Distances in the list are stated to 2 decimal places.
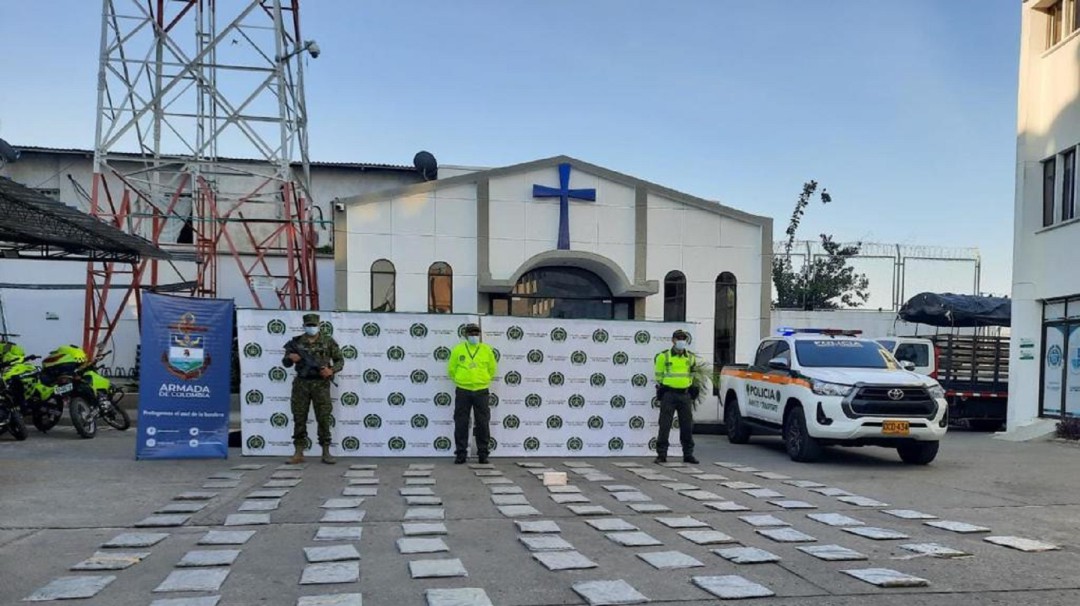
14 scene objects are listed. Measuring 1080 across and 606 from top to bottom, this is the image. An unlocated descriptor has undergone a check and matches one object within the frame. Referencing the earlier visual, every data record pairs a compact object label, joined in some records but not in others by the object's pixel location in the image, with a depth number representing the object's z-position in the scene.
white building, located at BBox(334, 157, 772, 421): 16.62
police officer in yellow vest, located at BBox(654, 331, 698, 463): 11.56
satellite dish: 25.02
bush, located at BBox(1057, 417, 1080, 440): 14.55
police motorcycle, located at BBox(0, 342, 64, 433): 12.59
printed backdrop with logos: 11.33
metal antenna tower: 17.06
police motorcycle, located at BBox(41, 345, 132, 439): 12.85
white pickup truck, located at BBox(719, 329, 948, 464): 11.18
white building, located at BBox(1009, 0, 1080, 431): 15.52
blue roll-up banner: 10.67
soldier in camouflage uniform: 10.74
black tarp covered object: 19.75
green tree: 25.61
